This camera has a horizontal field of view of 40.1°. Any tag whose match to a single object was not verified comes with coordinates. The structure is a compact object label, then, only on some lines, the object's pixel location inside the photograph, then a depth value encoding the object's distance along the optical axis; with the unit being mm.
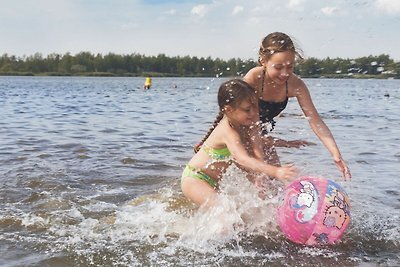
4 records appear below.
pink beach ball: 4824
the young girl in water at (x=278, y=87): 5508
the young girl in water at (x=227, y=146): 5129
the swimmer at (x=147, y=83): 47834
